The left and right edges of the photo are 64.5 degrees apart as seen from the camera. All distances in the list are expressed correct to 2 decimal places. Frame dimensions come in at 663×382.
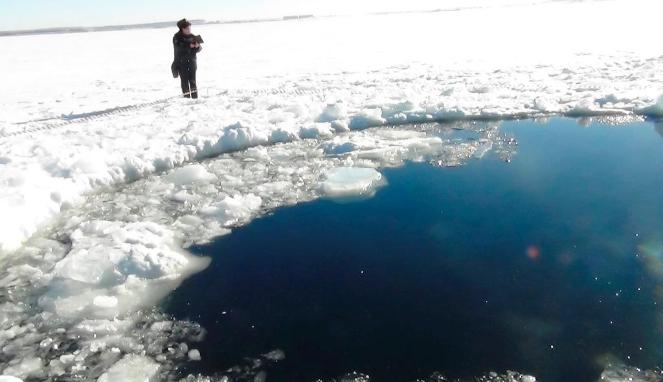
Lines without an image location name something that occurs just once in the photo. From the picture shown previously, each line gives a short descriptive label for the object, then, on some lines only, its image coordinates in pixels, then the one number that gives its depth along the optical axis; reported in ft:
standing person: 31.78
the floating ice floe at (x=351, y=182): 18.62
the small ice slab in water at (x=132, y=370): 10.07
